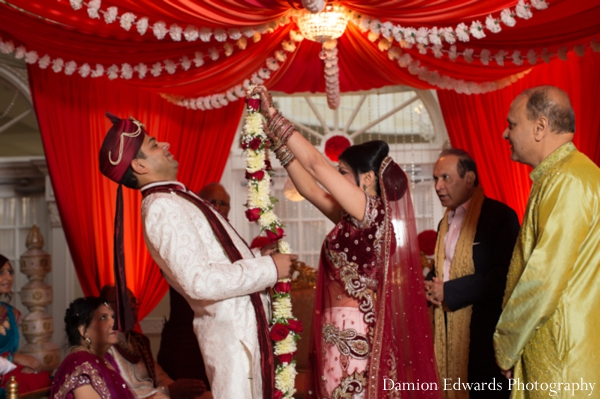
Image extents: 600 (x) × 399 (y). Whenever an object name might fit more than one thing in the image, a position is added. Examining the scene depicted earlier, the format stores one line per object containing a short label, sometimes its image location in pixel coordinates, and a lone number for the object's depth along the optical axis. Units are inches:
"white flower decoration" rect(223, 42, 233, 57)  150.6
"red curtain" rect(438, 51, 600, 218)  176.6
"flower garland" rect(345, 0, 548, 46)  124.1
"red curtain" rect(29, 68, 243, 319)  177.0
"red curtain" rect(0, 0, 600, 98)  131.3
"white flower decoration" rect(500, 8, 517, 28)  126.0
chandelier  140.1
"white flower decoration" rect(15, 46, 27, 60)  147.7
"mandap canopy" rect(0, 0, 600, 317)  133.4
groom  94.5
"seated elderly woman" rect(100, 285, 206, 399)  131.7
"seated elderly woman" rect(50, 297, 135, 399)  110.8
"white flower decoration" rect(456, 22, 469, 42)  133.1
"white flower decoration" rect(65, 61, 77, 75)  150.0
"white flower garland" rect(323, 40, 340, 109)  151.2
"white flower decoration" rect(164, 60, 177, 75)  156.6
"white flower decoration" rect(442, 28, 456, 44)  134.2
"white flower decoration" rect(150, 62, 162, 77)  156.8
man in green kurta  87.0
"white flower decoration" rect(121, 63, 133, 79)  154.4
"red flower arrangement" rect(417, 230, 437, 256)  205.5
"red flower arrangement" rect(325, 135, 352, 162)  240.1
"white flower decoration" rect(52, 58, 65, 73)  150.6
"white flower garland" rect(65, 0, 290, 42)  126.0
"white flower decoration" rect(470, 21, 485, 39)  131.5
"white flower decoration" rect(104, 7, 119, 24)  128.6
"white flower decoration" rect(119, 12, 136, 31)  130.9
